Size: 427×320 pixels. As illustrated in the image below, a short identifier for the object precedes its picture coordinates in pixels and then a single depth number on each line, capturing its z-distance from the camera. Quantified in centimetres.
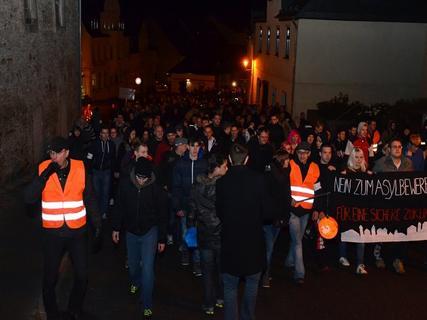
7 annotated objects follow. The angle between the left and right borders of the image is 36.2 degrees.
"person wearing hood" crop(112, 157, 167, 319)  764
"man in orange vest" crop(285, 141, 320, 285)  923
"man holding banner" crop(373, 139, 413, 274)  991
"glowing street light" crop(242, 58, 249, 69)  4583
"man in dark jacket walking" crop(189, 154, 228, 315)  762
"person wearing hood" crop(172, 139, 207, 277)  988
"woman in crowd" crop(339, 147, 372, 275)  975
